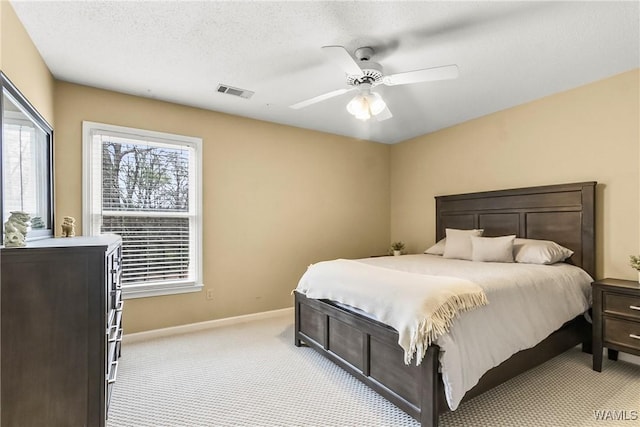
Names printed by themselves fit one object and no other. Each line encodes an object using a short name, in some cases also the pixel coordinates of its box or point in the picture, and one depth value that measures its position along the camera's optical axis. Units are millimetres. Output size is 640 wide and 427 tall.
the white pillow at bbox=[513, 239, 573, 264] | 3055
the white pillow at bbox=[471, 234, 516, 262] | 3246
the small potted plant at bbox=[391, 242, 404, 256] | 4732
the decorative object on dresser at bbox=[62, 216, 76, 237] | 2482
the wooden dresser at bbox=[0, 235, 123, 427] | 1490
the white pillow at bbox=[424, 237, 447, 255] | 4086
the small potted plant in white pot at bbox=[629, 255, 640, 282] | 2643
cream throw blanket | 1862
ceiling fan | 2178
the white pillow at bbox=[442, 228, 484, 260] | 3660
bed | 1971
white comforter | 1880
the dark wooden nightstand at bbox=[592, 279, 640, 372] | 2492
